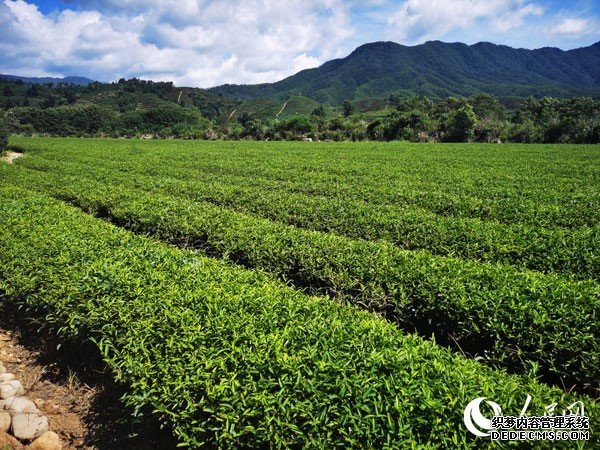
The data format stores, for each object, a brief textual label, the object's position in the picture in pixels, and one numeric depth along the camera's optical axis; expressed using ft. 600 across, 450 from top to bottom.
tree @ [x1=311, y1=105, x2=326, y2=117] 374.43
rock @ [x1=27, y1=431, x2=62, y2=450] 11.88
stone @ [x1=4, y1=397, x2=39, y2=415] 13.61
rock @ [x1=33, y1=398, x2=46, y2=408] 14.33
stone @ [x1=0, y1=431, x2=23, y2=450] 11.81
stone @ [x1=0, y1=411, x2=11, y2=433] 12.70
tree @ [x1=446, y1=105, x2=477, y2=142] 182.60
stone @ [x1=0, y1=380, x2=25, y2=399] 14.62
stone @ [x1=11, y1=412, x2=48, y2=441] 12.42
